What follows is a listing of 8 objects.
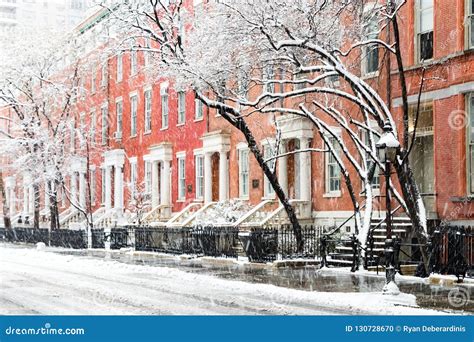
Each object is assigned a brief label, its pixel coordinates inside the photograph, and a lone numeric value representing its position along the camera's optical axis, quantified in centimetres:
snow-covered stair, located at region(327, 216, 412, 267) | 2278
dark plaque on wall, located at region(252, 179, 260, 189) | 3409
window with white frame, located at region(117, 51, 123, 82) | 4716
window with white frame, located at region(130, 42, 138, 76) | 4379
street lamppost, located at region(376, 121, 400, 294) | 1636
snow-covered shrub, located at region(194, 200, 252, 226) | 3294
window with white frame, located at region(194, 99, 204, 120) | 3875
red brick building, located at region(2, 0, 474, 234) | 2352
